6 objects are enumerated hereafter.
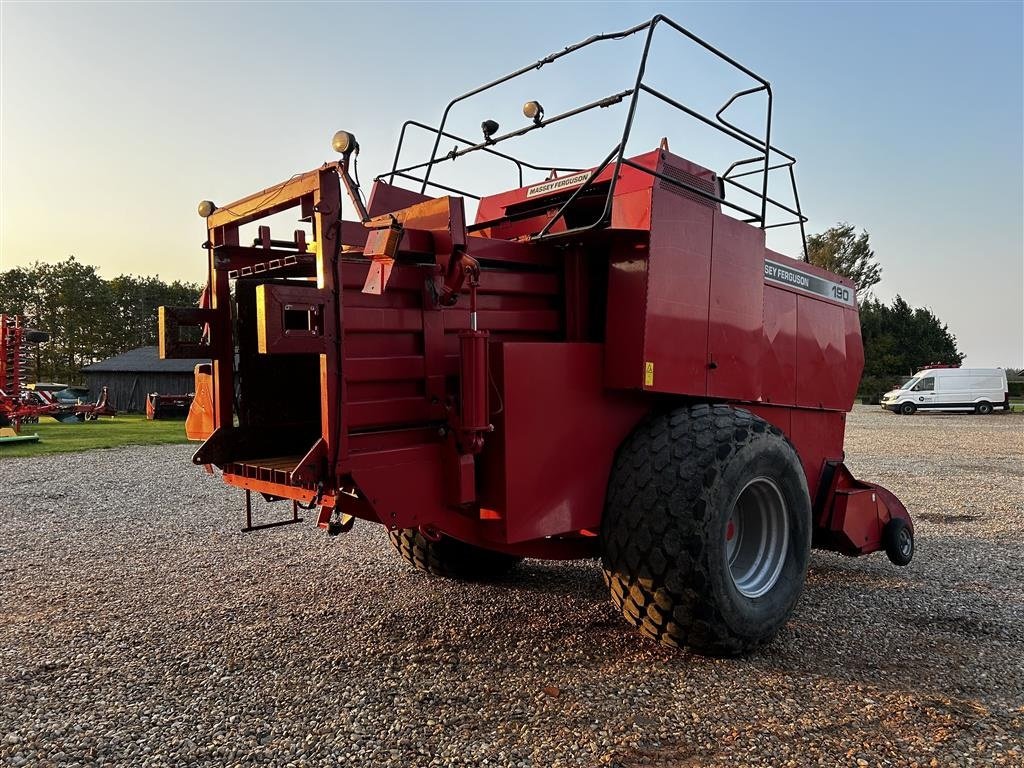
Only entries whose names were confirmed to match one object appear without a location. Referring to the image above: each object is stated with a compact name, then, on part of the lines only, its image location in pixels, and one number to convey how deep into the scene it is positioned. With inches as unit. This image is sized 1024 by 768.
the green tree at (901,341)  1875.0
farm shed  1443.2
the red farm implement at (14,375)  750.5
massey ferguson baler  133.5
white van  1250.0
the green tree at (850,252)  1819.6
